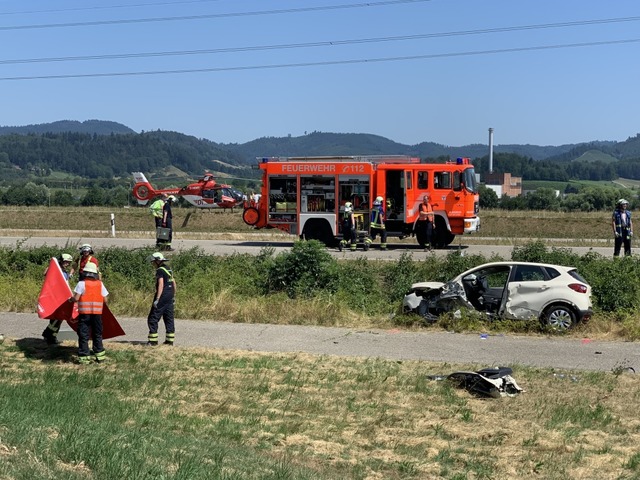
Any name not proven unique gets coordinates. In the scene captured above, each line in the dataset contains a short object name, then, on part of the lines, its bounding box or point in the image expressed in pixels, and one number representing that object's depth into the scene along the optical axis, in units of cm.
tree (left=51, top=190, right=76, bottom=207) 5975
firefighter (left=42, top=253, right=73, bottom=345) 1341
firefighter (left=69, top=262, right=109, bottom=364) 1233
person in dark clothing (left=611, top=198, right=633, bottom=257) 2359
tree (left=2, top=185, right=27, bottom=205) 6250
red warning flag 1279
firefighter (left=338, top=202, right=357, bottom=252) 2598
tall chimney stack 14135
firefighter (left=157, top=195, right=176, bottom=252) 2498
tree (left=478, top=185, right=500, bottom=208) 6122
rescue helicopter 4662
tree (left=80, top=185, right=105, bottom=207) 6194
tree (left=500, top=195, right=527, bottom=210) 5765
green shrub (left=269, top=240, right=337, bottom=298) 1892
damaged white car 1500
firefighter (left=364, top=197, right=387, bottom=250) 2625
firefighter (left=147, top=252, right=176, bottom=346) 1358
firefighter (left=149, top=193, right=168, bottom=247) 2537
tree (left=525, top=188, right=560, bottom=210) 5809
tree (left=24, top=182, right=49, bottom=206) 6322
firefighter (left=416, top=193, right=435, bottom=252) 2614
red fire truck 2669
